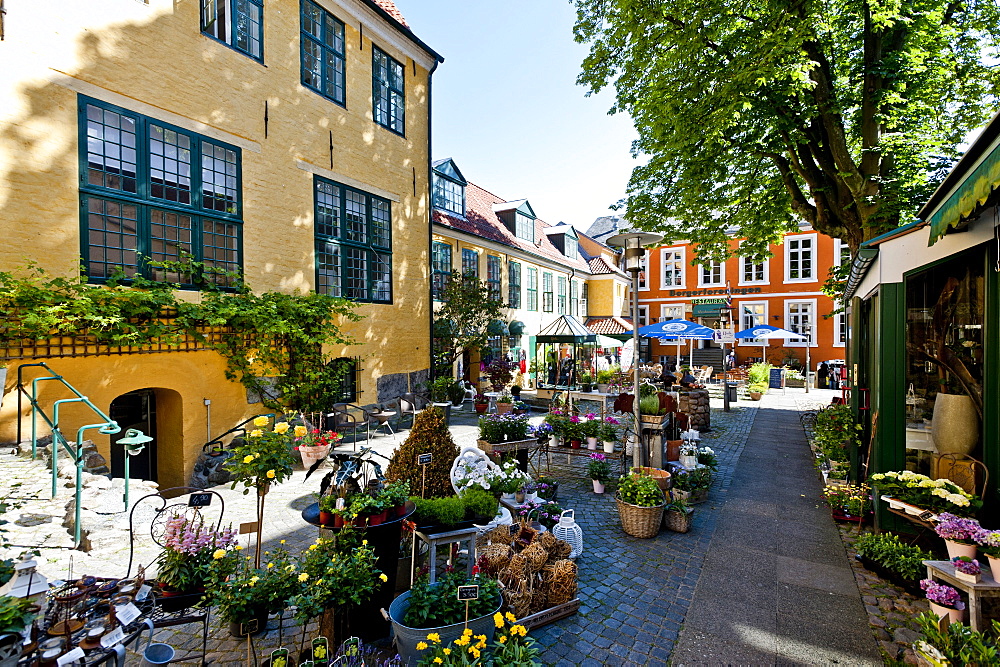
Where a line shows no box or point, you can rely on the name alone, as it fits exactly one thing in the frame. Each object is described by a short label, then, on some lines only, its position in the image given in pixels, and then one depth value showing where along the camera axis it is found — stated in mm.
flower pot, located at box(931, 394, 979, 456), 4633
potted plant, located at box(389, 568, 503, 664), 3301
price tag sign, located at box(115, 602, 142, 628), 2959
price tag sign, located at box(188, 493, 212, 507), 4152
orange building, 28125
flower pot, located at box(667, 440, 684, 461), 8977
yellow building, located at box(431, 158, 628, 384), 18078
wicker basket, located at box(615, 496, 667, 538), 6035
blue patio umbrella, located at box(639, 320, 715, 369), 18141
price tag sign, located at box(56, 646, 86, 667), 2553
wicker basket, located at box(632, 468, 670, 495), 6867
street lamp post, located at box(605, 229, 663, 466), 6418
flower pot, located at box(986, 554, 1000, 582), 3469
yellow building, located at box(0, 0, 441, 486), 6648
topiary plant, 5391
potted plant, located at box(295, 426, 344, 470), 7918
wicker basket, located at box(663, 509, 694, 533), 6277
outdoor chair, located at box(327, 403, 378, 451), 10867
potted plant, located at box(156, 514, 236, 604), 3773
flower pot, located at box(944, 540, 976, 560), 3740
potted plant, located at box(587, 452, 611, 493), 7910
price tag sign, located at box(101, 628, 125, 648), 2801
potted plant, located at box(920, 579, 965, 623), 3486
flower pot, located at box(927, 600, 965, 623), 3480
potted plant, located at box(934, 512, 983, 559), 3738
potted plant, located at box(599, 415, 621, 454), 8688
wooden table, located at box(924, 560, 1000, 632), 3404
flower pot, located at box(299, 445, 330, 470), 7918
